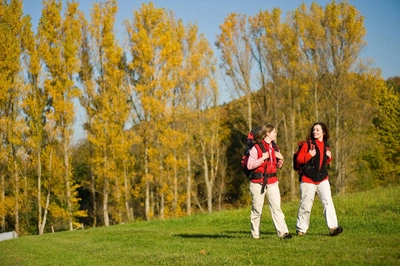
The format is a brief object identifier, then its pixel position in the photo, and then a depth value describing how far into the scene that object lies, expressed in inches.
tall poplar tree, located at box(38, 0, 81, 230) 1058.1
